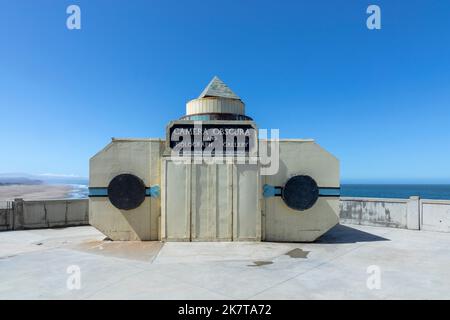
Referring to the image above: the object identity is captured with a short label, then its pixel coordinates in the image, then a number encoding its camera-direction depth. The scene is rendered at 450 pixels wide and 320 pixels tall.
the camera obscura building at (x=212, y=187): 12.38
